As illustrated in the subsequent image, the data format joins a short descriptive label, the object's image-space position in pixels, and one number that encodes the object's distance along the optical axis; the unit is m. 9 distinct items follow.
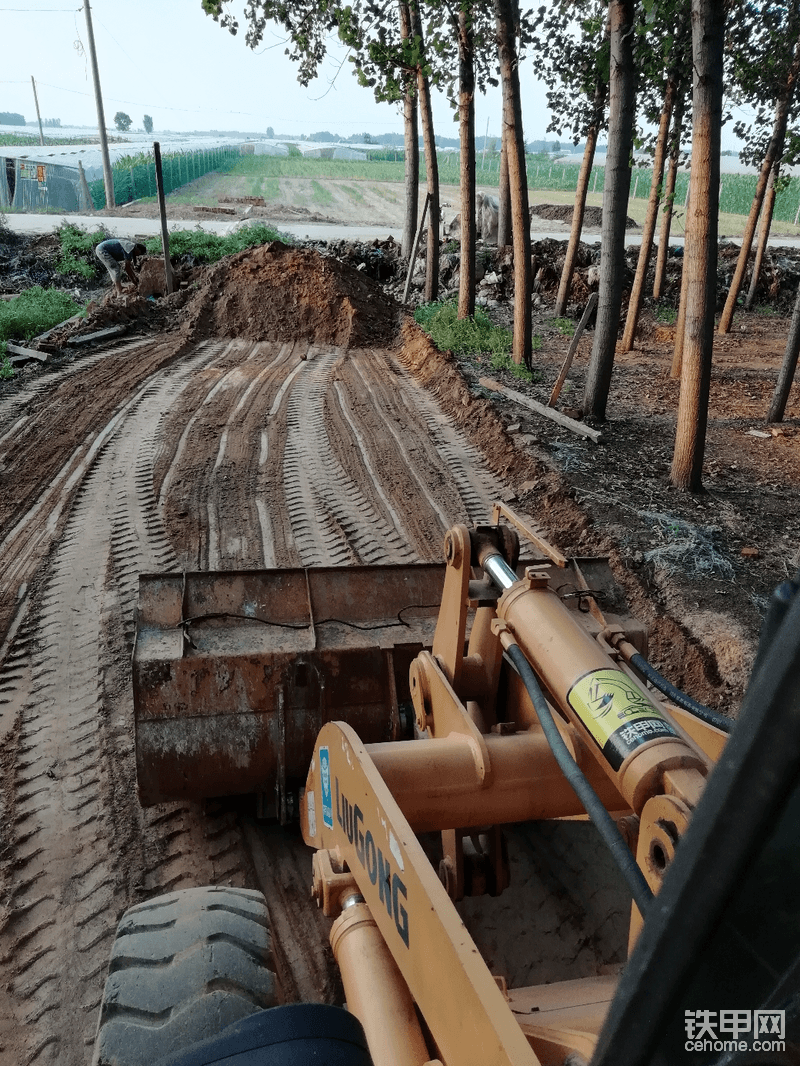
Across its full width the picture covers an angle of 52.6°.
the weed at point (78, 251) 19.45
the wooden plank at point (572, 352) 9.69
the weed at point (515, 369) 11.37
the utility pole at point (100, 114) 29.22
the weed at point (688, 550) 6.07
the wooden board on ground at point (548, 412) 8.98
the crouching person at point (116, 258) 15.78
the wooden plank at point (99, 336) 12.84
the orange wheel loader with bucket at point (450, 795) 0.77
